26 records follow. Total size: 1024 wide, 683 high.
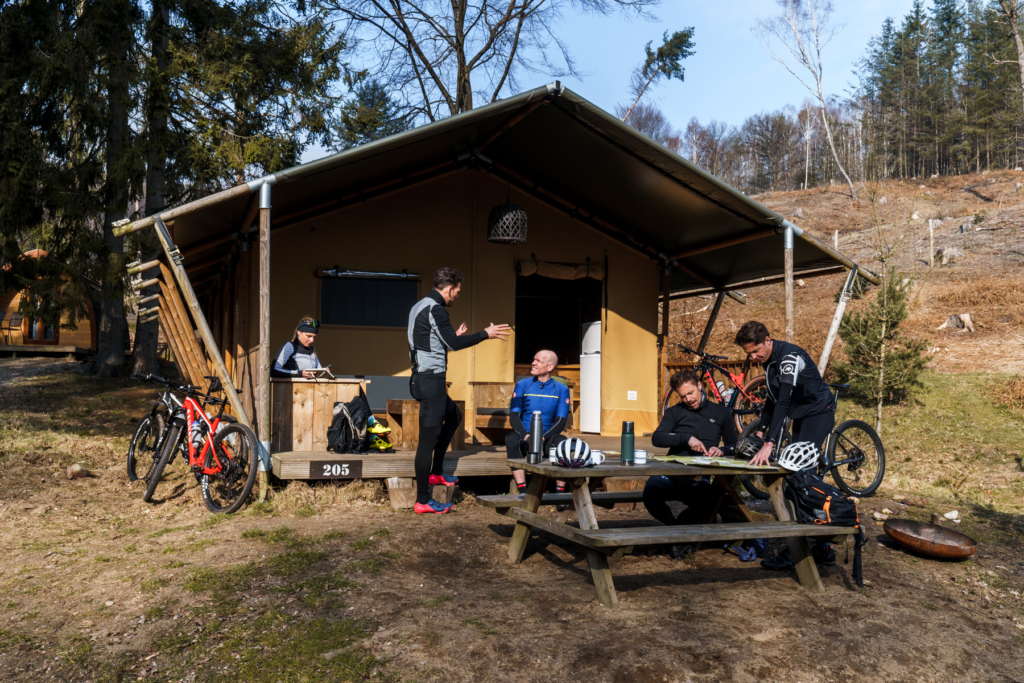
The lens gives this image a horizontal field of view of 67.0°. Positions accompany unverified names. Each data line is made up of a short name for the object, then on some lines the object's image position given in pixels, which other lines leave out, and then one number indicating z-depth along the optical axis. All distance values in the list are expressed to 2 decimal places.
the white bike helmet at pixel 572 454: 3.97
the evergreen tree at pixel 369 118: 12.82
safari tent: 6.80
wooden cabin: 17.69
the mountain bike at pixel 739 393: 8.08
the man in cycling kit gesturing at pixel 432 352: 5.11
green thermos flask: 4.14
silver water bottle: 4.28
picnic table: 3.67
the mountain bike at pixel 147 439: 6.77
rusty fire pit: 4.74
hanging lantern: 7.66
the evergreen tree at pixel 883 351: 10.69
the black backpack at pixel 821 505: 4.28
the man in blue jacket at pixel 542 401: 5.73
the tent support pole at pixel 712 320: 9.61
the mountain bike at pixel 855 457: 6.80
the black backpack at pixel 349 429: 6.11
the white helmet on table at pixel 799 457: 4.15
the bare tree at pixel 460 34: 15.85
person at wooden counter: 6.50
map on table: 4.07
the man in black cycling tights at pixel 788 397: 4.51
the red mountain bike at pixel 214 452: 5.66
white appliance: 8.92
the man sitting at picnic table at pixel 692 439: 4.76
